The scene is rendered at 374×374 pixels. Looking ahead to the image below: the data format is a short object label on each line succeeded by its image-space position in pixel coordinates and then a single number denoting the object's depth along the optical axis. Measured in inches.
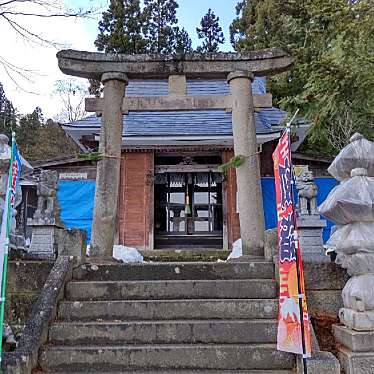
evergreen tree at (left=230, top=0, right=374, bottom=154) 204.1
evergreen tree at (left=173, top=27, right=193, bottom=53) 1015.0
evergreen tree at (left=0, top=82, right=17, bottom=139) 1039.0
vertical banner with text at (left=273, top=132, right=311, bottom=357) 138.6
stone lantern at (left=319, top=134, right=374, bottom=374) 148.1
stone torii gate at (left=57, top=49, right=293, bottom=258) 240.4
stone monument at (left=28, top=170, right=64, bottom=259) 277.1
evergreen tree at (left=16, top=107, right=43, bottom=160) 965.9
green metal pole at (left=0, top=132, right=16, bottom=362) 132.9
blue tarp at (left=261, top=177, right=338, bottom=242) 449.0
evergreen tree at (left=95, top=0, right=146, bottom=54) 898.7
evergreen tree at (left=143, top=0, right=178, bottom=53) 958.4
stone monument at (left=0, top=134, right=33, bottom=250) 190.8
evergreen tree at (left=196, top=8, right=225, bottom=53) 1086.4
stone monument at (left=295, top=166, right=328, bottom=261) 233.0
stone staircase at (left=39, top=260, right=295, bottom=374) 152.2
